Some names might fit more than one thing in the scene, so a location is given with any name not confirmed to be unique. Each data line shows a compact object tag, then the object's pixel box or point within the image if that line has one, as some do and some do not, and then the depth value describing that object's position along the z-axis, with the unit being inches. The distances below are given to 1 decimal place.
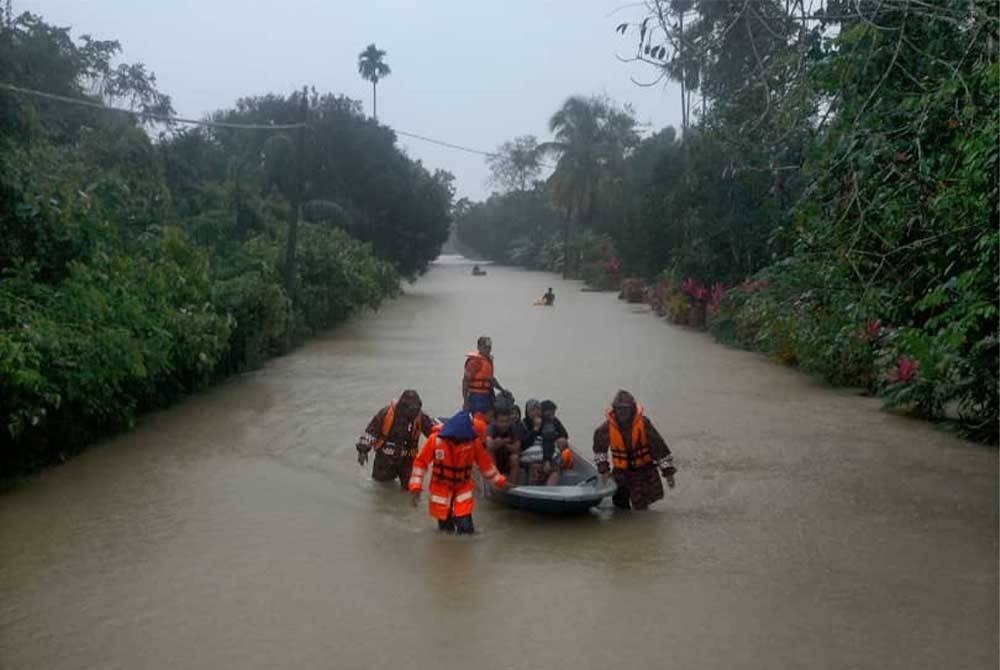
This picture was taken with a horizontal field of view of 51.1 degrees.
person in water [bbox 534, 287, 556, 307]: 1601.0
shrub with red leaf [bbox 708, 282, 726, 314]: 1096.2
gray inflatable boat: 357.7
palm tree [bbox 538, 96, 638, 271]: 2375.7
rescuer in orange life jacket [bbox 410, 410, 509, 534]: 345.7
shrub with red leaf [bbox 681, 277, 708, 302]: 1181.1
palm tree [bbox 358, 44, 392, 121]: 2492.6
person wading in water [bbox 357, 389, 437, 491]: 418.0
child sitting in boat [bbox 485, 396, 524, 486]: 388.8
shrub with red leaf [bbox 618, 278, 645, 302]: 1729.8
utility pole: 980.6
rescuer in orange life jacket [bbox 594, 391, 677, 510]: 376.2
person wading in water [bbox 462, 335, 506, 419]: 490.6
